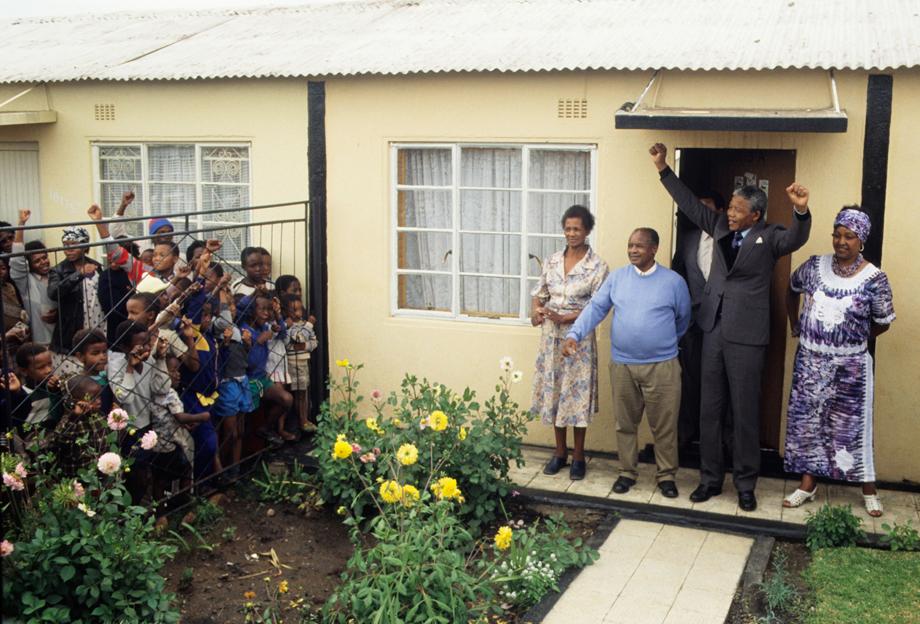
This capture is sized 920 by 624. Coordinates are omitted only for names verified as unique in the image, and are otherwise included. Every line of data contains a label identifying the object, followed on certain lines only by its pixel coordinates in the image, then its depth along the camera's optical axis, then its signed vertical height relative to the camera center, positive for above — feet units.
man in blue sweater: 21.95 -2.90
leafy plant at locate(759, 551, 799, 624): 16.98 -6.70
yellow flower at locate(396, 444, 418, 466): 16.30 -4.05
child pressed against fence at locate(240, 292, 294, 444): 24.00 -3.30
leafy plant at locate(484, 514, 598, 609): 17.54 -6.46
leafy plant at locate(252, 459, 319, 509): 22.80 -6.47
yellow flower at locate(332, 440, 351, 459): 17.03 -4.11
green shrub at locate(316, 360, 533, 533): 20.56 -5.04
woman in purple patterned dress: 20.62 -3.26
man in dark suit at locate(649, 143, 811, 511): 21.17 -2.43
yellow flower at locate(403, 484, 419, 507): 16.39 -4.71
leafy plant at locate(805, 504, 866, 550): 19.81 -6.29
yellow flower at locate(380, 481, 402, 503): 15.70 -4.45
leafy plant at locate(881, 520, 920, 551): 19.45 -6.33
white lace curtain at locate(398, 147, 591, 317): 25.36 -0.41
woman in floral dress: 23.29 -3.02
